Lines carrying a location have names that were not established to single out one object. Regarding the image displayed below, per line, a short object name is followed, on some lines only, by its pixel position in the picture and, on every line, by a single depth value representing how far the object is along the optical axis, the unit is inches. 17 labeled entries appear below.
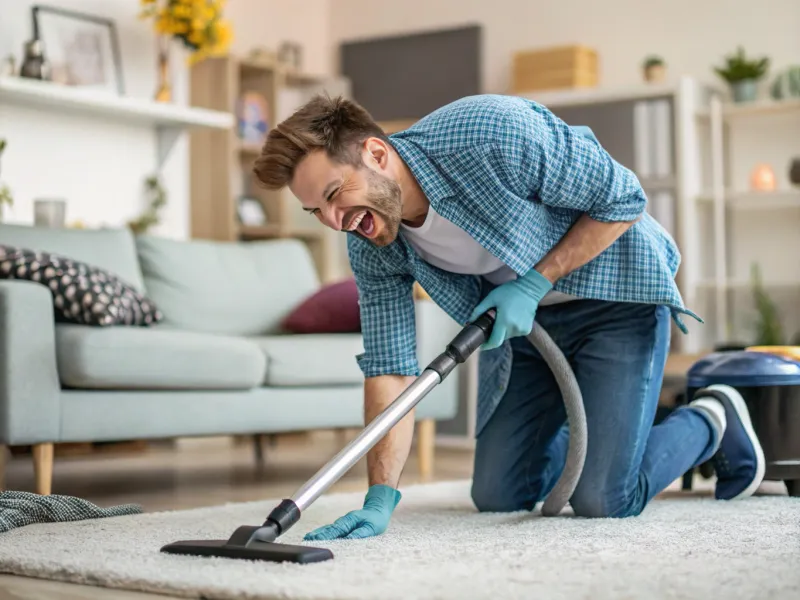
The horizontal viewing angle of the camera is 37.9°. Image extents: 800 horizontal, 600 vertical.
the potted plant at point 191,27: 183.6
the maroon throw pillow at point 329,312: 148.4
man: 74.4
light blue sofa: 110.2
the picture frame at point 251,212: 224.2
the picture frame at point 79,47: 177.5
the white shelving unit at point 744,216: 219.5
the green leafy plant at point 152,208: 187.6
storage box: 231.9
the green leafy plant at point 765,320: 209.2
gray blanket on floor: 85.2
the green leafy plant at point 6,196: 155.7
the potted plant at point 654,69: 224.1
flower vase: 188.5
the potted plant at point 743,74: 216.2
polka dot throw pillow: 116.9
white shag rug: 57.0
